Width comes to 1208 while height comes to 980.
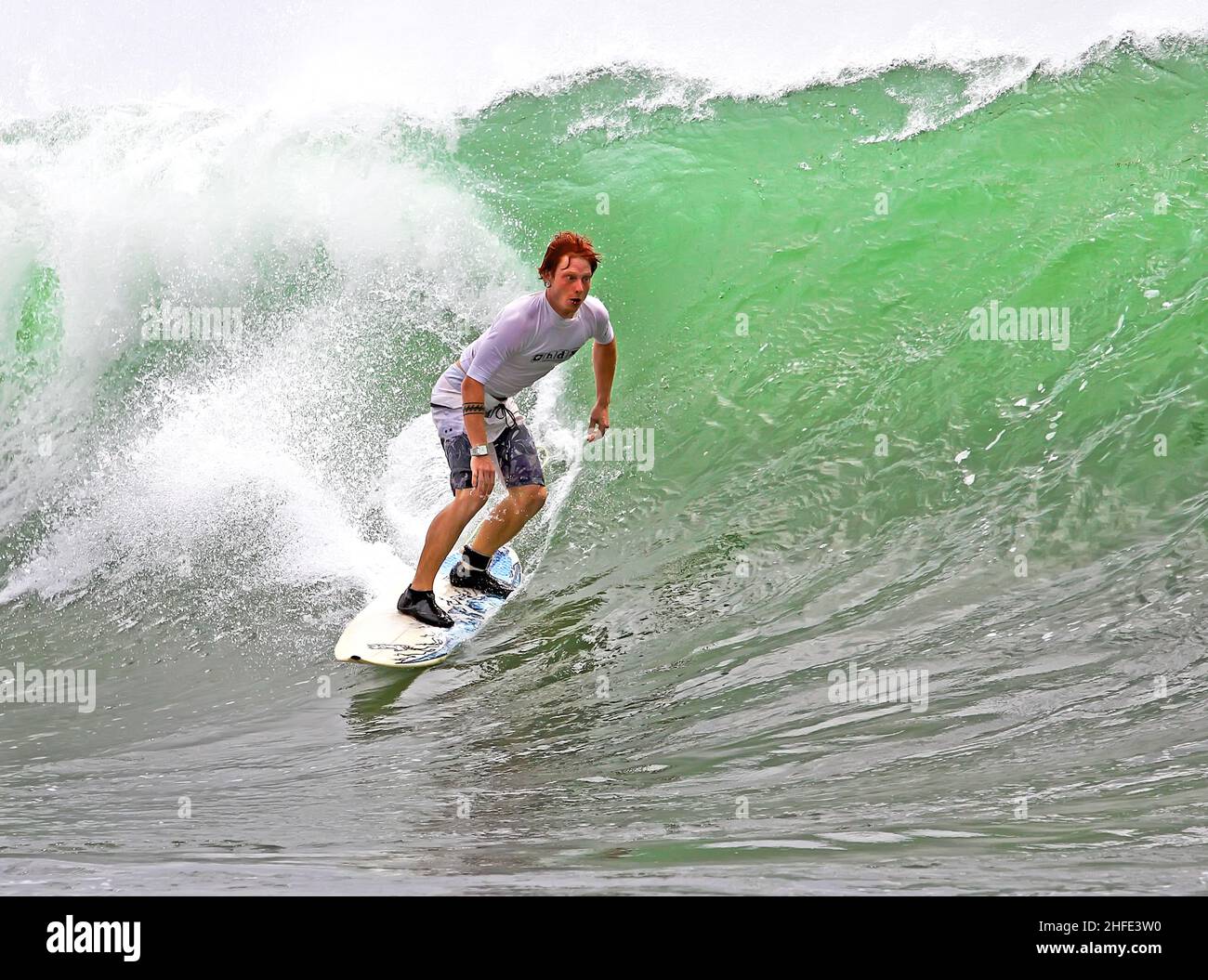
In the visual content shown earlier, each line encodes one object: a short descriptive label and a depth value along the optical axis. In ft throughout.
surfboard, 36.47
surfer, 35.55
